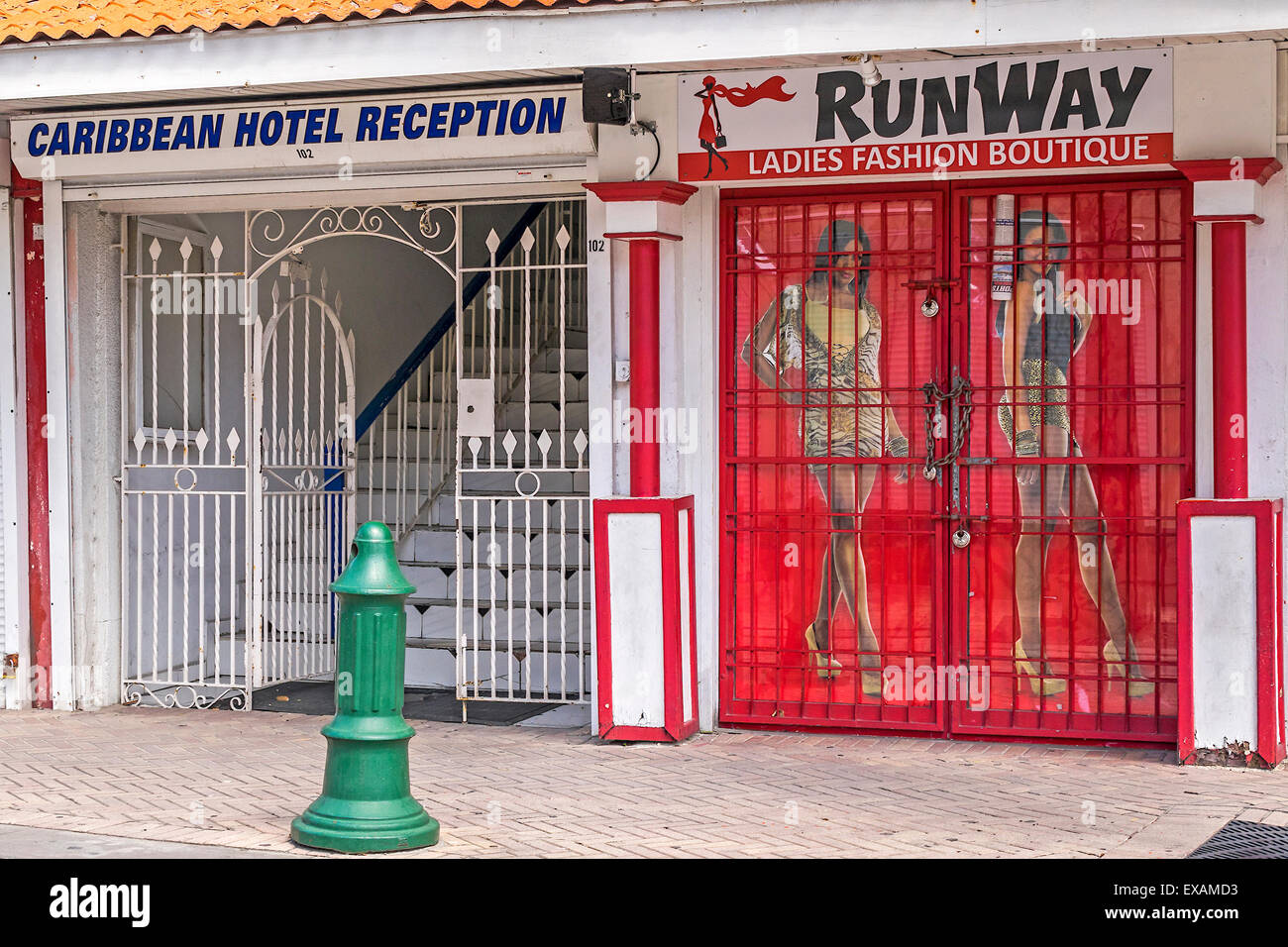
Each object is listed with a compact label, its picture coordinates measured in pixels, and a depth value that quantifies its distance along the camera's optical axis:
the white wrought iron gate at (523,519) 8.70
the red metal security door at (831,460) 7.74
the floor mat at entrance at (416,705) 8.62
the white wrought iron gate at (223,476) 9.07
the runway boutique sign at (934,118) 7.12
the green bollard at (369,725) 5.45
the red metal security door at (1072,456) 7.41
